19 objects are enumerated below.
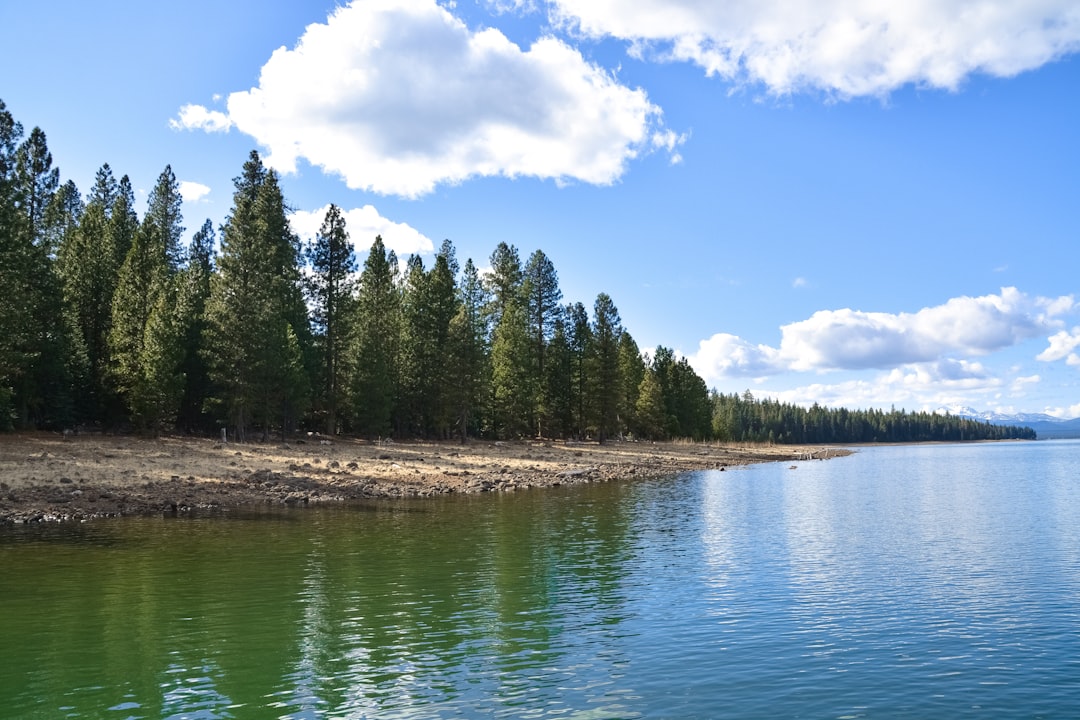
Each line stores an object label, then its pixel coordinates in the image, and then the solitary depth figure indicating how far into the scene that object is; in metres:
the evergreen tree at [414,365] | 72.56
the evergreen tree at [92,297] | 56.84
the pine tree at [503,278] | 99.88
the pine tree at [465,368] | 71.44
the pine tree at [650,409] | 107.94
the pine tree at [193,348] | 57.44
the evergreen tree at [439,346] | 71.69
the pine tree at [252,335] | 53.84
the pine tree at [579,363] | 93.25
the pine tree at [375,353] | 64.25
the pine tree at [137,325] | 52.62
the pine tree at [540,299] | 93.12
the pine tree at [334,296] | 67.25
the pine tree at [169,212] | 86.44
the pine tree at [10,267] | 38.47
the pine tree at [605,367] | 92.06
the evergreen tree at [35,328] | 39.78
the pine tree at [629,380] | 104.12
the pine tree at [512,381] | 80.25
